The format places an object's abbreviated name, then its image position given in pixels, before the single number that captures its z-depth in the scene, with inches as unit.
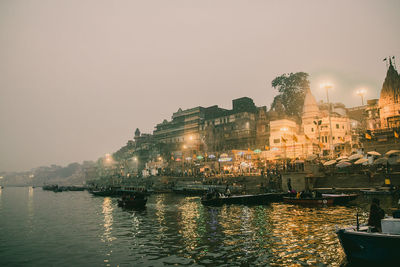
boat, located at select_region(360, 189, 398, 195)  1204.9
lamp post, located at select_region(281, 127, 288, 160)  2420.0
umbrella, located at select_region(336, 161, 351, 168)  1426.8
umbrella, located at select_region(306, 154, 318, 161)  1666.0
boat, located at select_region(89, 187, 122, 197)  2509.2
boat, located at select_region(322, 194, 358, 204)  1054.4
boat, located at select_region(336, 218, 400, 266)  393.1
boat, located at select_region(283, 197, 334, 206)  1050.1
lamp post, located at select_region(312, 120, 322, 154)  2174.5
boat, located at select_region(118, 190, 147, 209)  1323.8
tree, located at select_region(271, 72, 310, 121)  3065.9
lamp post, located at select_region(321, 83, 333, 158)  1860.7
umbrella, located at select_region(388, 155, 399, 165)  1453.0
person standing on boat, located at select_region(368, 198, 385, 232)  448.0
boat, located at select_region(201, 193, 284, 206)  1231.5
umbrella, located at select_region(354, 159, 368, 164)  1391.2
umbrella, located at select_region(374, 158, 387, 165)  1315.2
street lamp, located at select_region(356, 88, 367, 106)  2291.7
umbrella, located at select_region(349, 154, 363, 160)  1494.8
